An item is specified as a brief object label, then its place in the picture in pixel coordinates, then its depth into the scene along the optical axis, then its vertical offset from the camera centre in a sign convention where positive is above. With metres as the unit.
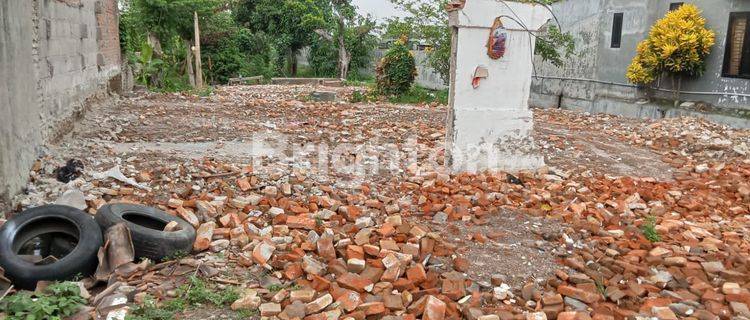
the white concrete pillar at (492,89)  5.94 -0.10
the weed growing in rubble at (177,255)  3.66 -1.25
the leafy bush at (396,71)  14.44 +0.17
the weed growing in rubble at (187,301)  2.92 -1.31
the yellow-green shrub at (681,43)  11.38 +0.94
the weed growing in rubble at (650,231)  4.31 -1.18
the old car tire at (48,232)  3.20 -1.10
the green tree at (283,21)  23.27 +2.38
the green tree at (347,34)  22.69 +1.82
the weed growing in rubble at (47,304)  2.83 -1.28
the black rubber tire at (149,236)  3.61 -1.13
